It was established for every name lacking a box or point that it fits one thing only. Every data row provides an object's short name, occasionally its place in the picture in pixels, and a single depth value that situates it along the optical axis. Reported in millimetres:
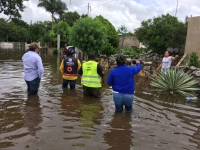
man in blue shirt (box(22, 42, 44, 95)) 6891
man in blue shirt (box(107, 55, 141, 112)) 5559
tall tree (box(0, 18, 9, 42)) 66425
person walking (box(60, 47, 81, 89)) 8039
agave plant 8891
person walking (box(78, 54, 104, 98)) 7094
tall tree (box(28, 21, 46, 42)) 60412
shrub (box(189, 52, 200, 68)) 11641
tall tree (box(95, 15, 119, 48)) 26750
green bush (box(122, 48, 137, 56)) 19844
